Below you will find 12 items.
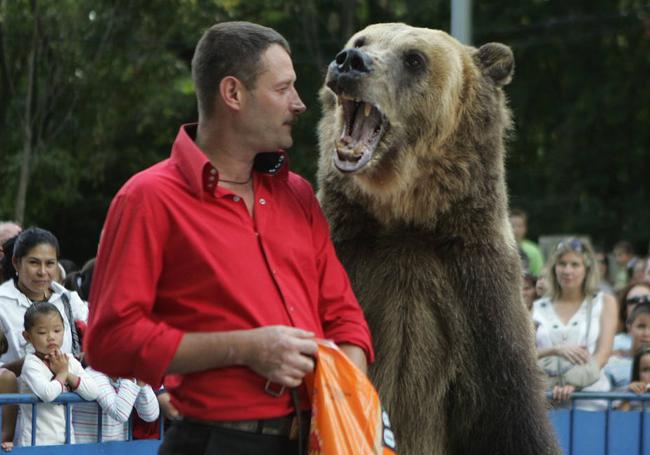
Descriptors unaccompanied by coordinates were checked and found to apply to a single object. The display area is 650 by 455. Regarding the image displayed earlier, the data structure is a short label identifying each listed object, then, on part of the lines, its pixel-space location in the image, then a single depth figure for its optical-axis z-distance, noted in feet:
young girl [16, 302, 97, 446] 38.88
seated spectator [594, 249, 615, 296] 87.80
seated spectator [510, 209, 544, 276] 75.66
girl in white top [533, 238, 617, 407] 52.19
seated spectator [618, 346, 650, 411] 49.67
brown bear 27.22
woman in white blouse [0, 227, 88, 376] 43.32
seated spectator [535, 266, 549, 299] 56.49
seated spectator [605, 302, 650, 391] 52.60
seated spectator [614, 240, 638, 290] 97.17
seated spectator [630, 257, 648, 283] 80.28
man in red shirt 21.40
